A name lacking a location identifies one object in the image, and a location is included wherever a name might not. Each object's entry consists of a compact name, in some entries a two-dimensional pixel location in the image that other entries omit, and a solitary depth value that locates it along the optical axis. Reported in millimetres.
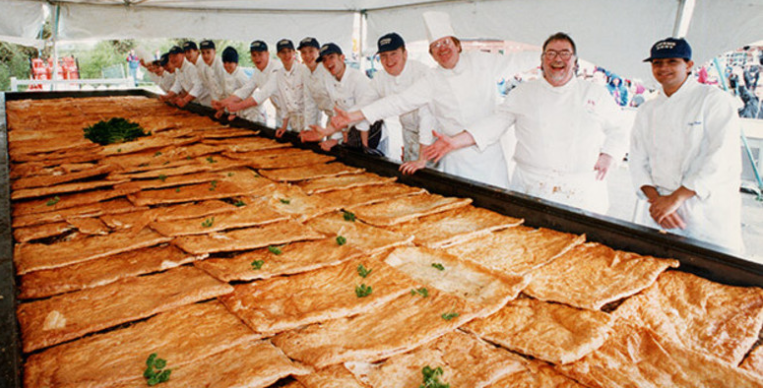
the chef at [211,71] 8227
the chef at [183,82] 8000
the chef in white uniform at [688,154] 2949
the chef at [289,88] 6750
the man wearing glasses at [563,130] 3568
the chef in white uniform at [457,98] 4211
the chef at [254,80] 6352
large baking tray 1509
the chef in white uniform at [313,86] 6277
